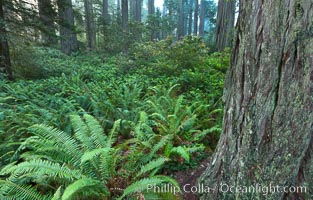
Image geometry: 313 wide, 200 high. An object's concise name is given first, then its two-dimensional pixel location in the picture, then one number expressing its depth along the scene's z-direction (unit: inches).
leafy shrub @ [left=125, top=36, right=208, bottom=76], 268.9
